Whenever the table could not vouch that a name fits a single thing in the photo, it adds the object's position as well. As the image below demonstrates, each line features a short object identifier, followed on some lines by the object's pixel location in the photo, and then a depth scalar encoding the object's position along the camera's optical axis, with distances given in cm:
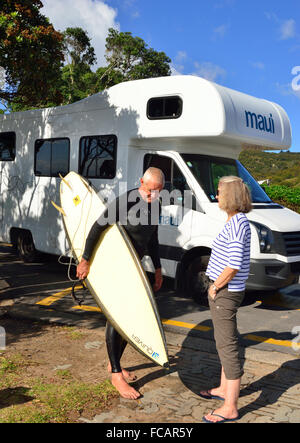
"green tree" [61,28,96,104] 2926
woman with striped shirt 322
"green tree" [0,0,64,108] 686
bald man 373
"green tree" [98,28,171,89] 3105
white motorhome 616
